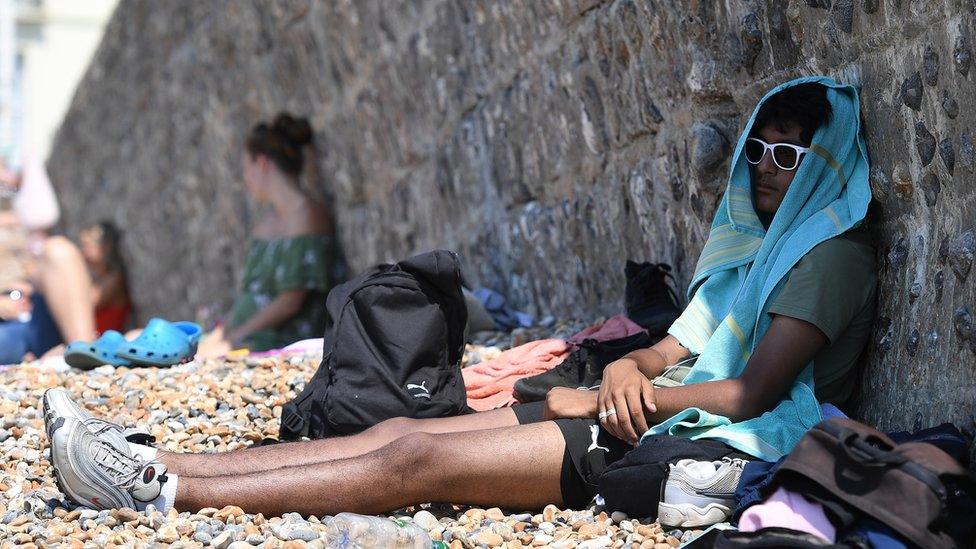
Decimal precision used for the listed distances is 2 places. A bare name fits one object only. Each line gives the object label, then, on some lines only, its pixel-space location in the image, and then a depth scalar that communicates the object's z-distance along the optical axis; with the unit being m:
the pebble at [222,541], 5.52
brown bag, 4.72
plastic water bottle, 5.51
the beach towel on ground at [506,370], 7.97
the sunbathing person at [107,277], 18.97
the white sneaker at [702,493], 5.62
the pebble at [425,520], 5.91
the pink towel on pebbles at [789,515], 4.87
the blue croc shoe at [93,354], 9.44
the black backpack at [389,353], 7.22
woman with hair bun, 13.88
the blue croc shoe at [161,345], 9.56
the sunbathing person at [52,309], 13.81
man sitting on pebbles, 5.96
